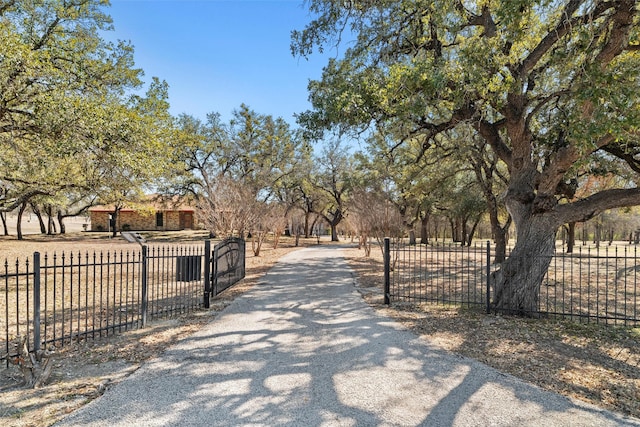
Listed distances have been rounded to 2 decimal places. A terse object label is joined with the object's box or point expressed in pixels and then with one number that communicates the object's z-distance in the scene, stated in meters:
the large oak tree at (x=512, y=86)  5.50
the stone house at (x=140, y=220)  49.41
